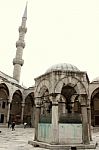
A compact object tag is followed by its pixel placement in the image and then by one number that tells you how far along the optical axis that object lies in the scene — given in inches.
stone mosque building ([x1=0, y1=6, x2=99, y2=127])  326.6
